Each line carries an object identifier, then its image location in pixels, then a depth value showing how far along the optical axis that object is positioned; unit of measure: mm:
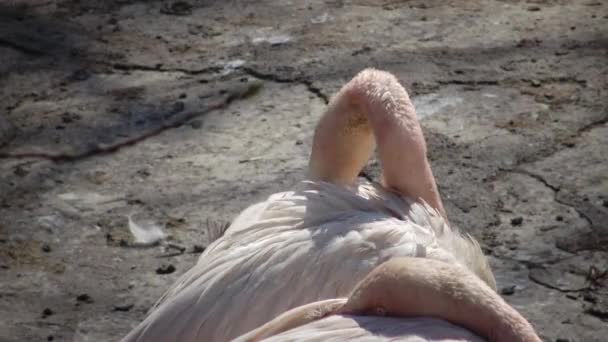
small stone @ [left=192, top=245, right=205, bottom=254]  7031
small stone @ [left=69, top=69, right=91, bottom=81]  9234
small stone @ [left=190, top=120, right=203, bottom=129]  8477
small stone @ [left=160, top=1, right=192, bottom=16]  10219
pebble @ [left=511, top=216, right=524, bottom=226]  7172
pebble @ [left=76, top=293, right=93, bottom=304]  6637
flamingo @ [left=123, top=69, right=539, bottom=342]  4227
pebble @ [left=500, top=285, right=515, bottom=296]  6508
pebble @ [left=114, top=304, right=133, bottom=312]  6555
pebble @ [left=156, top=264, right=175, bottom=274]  6852
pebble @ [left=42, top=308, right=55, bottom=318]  6508
